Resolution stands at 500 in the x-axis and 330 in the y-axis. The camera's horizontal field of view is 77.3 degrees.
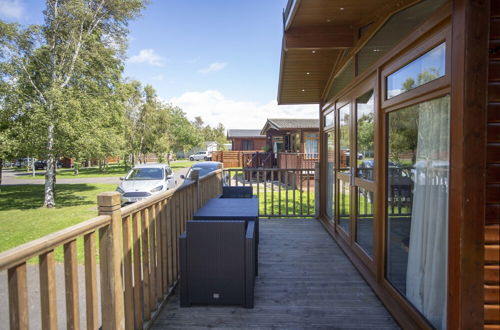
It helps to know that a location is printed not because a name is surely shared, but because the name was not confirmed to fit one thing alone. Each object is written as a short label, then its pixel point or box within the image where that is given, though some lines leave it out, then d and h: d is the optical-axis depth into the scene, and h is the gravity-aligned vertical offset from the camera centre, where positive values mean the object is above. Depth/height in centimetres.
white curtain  186 -42
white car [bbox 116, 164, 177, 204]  853 -79
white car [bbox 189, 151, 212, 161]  4341 -25
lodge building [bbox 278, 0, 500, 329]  155 +3
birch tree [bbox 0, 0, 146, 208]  974 +339
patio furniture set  256 -91
